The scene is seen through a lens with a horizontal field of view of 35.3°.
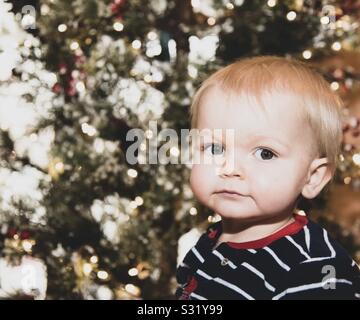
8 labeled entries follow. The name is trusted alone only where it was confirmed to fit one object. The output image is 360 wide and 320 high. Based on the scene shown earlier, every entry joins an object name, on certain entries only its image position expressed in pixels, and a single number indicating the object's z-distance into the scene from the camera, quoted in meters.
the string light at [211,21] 1.55
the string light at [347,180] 1.67
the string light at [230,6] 1.53
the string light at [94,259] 1.58
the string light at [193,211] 1.58
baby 0.80
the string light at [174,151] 1.53
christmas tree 1.51
